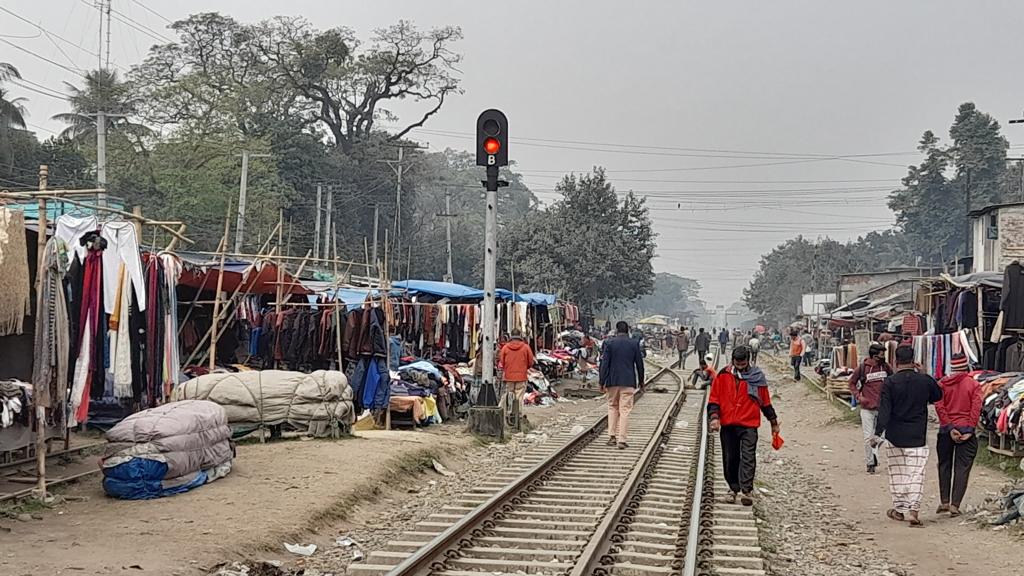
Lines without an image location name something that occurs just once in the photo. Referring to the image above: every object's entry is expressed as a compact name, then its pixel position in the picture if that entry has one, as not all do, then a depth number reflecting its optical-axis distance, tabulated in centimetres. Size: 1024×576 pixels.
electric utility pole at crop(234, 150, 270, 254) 3038
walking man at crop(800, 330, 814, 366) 4856
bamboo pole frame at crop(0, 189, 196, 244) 901
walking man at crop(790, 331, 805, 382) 3688
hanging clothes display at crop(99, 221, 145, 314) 1052
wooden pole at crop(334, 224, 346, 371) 1584
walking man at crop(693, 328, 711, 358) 3552
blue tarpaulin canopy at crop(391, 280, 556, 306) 2305
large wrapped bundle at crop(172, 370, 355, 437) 1326
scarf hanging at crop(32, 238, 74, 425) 912
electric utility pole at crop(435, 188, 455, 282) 4463
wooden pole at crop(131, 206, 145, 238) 1081
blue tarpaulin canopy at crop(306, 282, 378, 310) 1906
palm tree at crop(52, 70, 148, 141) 4778
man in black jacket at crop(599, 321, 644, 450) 1446
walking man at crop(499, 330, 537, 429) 1906
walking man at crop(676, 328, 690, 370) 4559
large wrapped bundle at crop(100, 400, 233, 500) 946
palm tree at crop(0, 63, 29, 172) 3684
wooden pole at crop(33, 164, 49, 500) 905
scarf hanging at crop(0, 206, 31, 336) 873
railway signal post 1571
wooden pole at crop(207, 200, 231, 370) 1404
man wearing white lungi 1023
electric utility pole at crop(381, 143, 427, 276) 4098
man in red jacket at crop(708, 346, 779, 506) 1050
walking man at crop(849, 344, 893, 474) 1332
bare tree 5416
